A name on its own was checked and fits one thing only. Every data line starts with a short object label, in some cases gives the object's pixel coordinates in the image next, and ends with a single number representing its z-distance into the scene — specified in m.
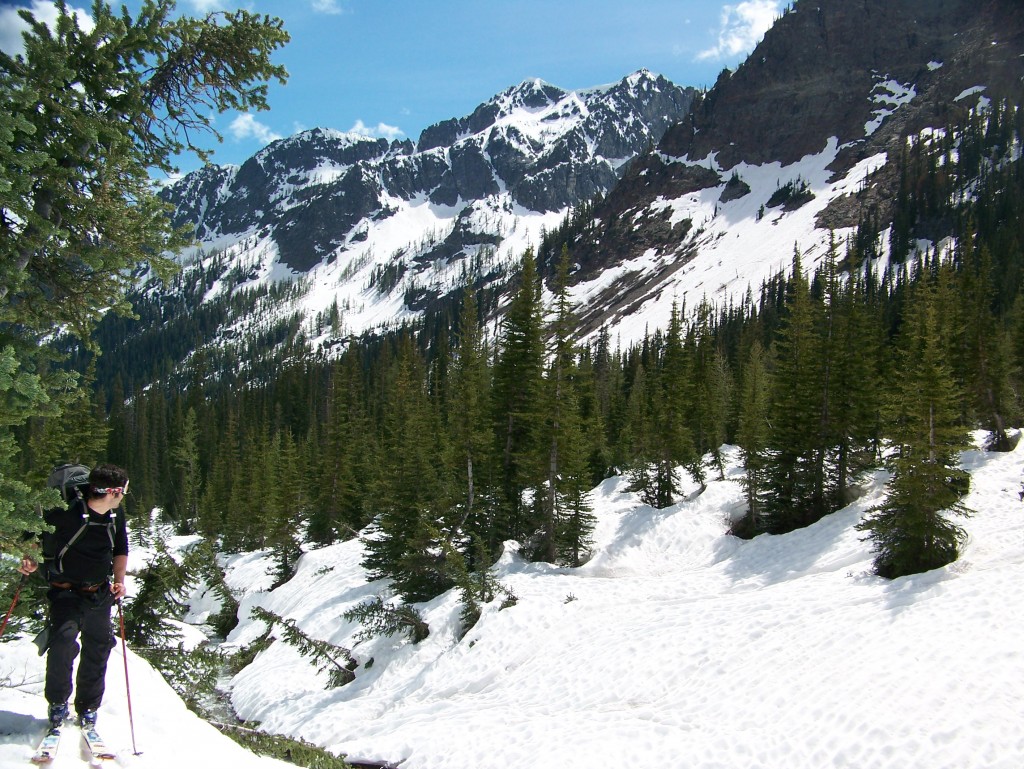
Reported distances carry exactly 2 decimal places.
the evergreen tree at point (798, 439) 24.36
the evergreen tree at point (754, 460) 24.72
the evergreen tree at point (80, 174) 5.21
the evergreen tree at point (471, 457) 24.02
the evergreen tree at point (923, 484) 15.01
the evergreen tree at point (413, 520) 21.52
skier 5.25
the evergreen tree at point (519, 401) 24.39
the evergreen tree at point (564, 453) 23.25
